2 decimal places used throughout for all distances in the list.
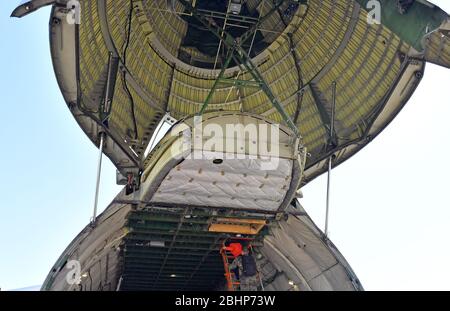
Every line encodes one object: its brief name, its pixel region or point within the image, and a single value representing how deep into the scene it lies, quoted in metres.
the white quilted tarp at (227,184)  11.81
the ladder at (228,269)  15.56
